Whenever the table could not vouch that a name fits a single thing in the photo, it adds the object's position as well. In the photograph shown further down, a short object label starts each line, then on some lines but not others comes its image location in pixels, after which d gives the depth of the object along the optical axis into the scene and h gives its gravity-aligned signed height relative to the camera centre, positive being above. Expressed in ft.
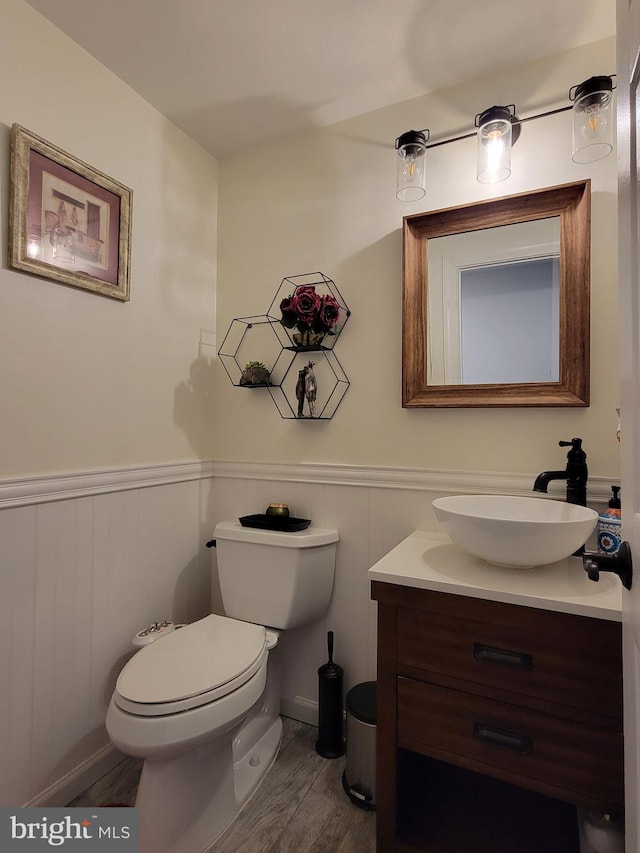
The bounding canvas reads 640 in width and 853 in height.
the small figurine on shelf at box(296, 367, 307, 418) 5.84 +0.61
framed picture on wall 4.20 +2.25
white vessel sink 3.37 -0.80
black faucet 4.27 -0.39
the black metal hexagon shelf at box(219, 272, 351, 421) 5.55 +1.18
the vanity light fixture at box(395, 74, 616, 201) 4.14 +3.04
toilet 3.71 -2.29
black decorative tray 5.56 -1.14
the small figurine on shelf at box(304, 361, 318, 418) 5.84 +0.62
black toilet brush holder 5.25 -3.36
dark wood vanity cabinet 3.13 -2.05
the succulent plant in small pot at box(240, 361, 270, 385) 6.11 +0.81
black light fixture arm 4.66 +3.42
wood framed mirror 4.54 +1.47
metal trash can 4.52 -3.32
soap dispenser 3.88 -0.85
